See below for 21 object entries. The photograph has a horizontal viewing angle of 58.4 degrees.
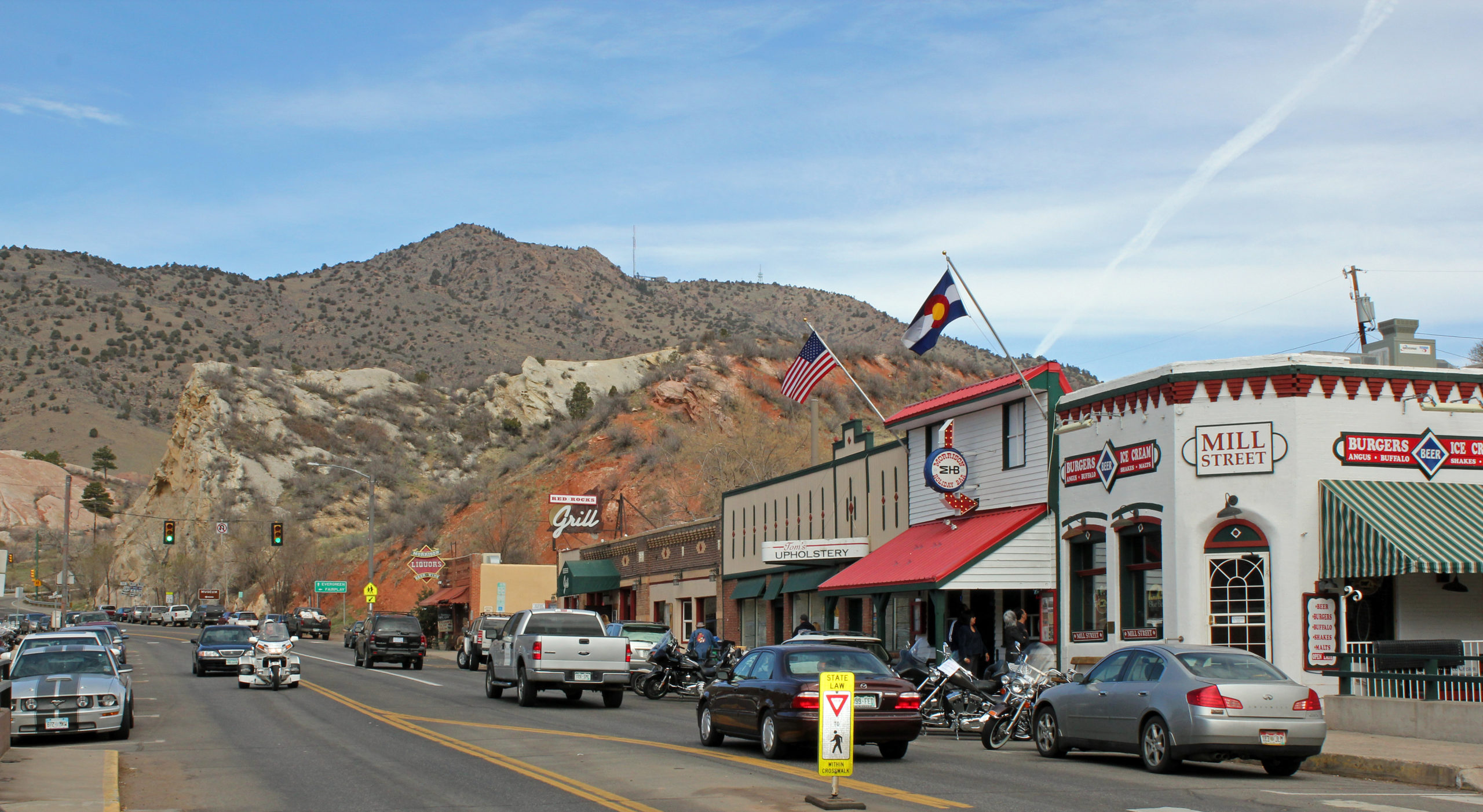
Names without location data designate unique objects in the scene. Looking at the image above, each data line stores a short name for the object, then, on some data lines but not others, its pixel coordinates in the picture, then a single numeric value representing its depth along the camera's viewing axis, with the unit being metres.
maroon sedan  15.80
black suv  42.59
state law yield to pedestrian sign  11.85
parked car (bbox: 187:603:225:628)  74.50
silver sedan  14.19
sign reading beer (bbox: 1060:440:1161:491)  23.22
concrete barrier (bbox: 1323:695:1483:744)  17.38
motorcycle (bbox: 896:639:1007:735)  19.75
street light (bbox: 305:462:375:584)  57.66
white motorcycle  31.17
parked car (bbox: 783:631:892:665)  20.42
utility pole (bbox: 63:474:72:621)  66.19
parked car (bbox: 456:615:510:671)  41.22
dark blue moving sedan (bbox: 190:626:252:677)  38.50
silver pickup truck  25.89
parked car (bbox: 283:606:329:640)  71.06
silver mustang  18.17
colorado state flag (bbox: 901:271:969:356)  27.47
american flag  34.78
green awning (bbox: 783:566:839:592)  35.19
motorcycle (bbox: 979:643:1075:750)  18.36
